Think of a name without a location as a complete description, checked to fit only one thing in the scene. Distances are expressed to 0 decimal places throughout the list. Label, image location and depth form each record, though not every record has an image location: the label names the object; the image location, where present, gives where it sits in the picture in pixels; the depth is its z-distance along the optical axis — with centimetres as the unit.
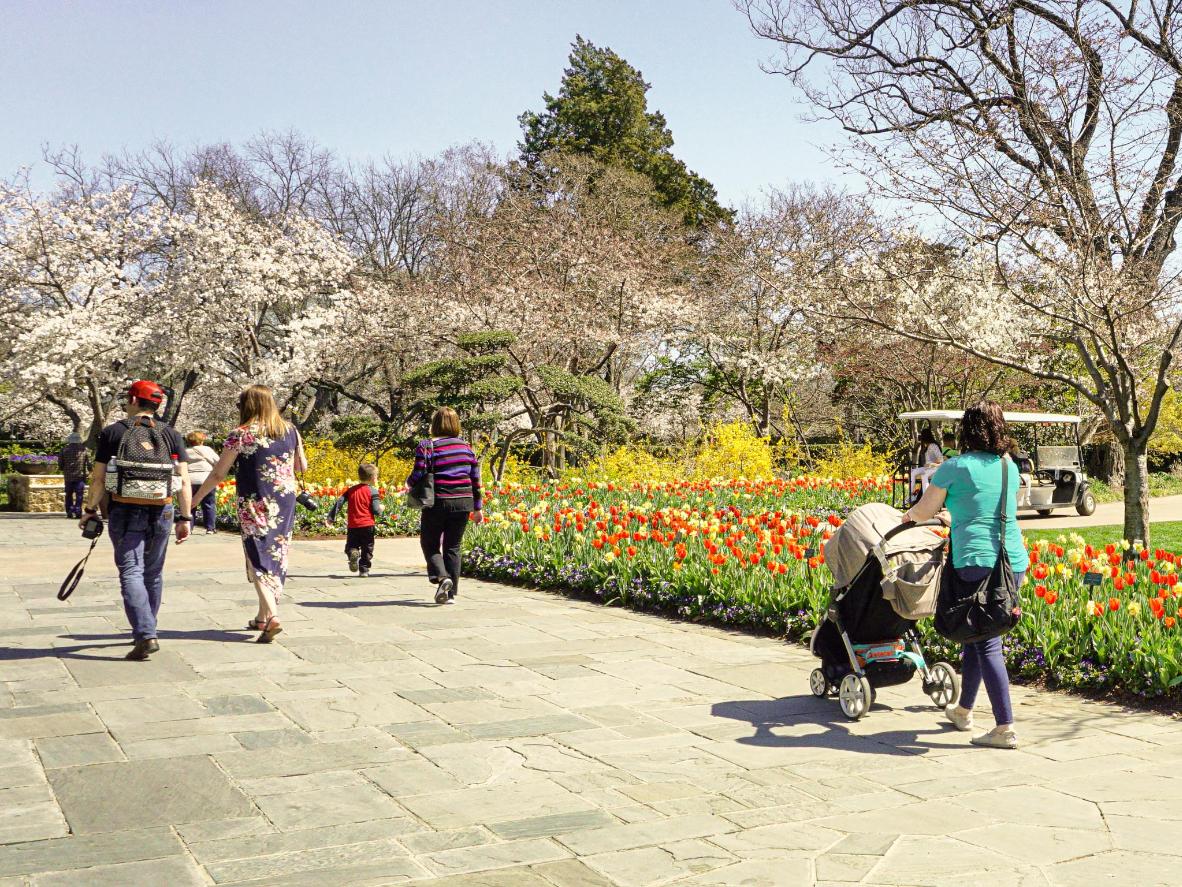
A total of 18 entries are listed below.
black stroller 527
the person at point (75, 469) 2062
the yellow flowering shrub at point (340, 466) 2036
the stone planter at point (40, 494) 2344
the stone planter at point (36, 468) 2552
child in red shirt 1095
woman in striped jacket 908
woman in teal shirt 495
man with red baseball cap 658
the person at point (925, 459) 1423
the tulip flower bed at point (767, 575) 604
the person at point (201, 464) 1527
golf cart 1839
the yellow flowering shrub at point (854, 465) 2222
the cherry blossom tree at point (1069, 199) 962
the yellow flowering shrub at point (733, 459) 2020
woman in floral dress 714
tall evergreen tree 3991
